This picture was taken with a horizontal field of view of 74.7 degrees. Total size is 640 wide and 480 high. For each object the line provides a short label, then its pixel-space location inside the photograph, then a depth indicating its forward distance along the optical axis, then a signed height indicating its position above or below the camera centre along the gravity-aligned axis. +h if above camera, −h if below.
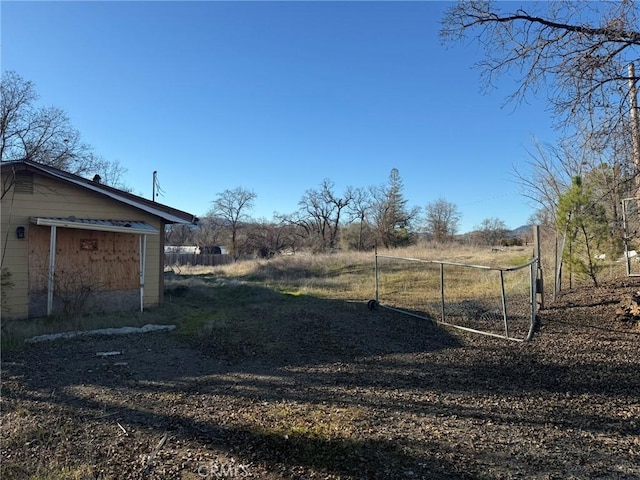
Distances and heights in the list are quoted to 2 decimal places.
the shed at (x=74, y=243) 8.44 +0.33
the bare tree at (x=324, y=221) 56.78 +4.95
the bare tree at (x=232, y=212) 54.34 +5.90
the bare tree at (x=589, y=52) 5.14 +2.63
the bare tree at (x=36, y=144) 14.33 +5.38
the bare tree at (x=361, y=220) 47.88 +4.58
